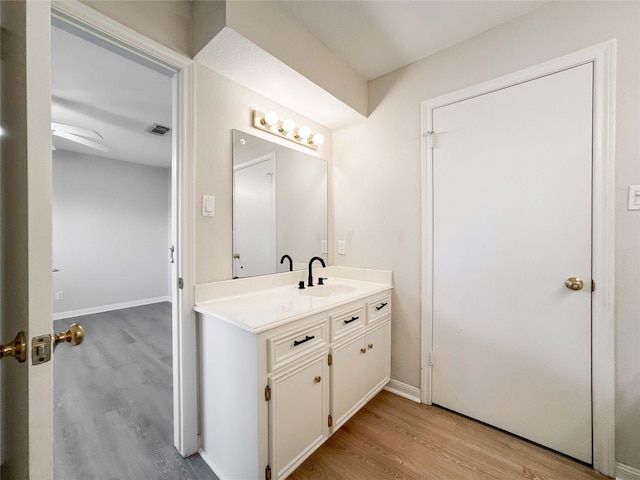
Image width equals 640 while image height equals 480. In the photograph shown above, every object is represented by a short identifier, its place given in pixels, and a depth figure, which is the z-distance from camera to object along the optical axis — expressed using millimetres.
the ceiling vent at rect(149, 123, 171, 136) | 3007
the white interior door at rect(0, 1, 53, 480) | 545
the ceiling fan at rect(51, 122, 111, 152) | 2426
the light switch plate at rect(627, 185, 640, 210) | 1251
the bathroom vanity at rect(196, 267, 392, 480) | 1165
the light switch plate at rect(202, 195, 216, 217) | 1516
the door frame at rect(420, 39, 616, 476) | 1307
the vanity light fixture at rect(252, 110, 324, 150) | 1802
